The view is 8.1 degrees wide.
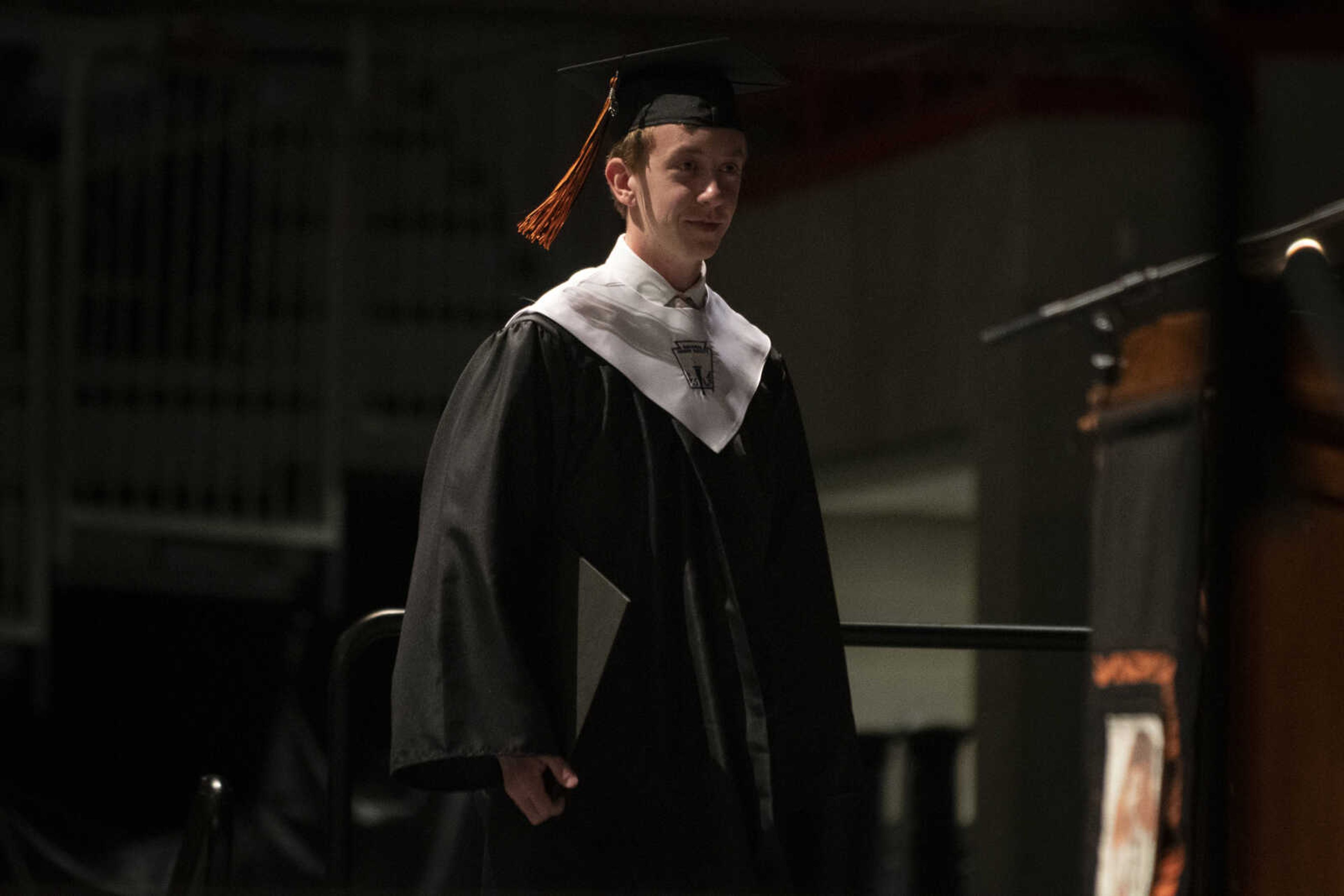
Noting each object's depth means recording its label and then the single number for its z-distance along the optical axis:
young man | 13.10
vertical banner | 13.77
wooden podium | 12.91
